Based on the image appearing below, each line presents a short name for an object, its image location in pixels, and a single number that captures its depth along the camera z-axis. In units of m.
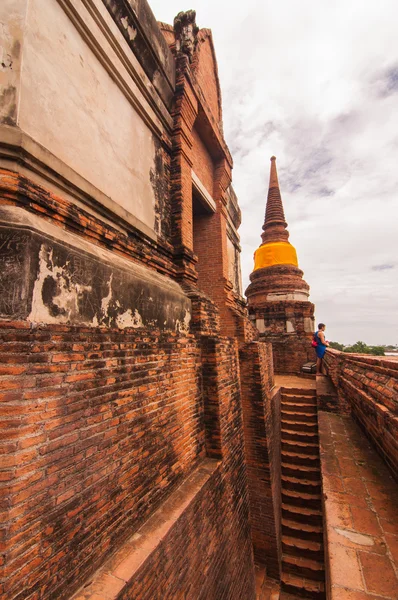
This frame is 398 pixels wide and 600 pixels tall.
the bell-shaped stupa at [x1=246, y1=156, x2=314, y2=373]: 11.38
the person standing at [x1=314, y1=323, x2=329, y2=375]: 8.59
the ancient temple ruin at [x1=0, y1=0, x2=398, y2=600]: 1.59
